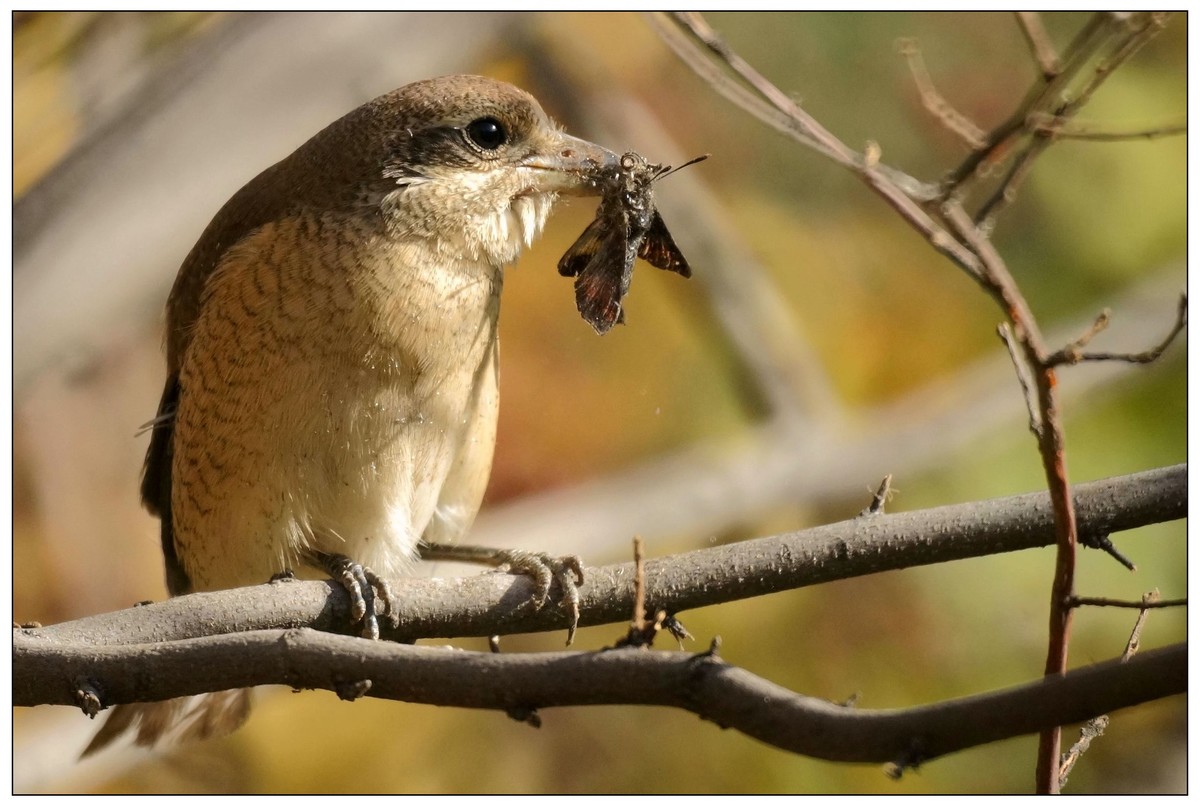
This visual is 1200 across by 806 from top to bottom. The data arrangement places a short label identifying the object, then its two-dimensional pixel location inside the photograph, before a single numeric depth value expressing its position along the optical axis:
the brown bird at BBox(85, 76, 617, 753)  3.54
